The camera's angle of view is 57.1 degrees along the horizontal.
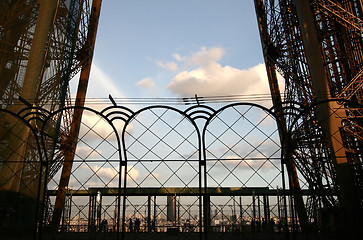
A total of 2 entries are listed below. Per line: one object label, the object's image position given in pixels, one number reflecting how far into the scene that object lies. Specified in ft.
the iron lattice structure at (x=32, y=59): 56.34
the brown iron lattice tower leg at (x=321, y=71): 46.34
